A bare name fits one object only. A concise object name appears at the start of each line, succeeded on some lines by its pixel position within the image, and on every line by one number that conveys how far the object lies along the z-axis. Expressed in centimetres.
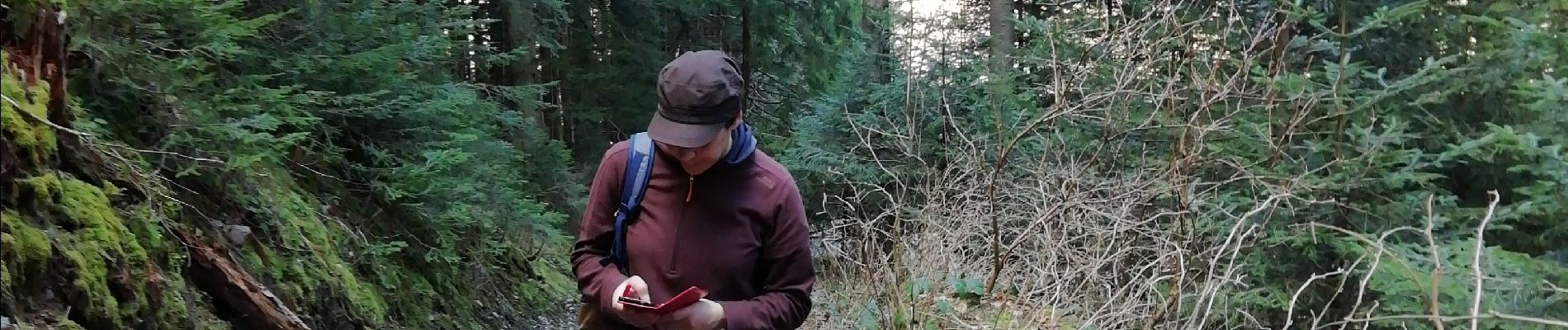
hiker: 202
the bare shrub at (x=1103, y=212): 496
